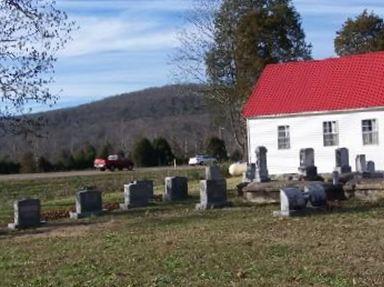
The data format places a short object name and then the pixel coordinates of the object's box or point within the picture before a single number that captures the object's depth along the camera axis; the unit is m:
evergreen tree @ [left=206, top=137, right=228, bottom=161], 75.44
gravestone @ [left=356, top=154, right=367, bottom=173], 29.24
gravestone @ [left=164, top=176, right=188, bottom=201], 26.30
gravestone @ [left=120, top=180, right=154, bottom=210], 24.44
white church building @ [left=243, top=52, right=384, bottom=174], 35.59
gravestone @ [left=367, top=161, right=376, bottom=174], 29.29
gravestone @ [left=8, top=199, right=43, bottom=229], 20.94
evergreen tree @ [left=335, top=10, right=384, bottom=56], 57.88
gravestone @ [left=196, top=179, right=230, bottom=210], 21.88
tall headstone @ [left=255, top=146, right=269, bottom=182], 24.88
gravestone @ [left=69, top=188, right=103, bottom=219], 22.56
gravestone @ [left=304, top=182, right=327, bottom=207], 19.19
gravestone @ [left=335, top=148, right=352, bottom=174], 28.38
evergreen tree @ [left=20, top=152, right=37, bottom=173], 68.06
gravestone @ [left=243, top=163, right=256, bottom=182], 29.00
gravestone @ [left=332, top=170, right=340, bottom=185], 22.31
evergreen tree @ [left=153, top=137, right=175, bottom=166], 75.25
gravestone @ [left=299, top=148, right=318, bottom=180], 25.56
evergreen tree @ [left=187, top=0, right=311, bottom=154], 50.19
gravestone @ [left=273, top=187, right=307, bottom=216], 18.31
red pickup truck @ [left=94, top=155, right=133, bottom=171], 66.81
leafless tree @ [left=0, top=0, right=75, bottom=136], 28.20
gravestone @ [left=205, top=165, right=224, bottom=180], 22.52
